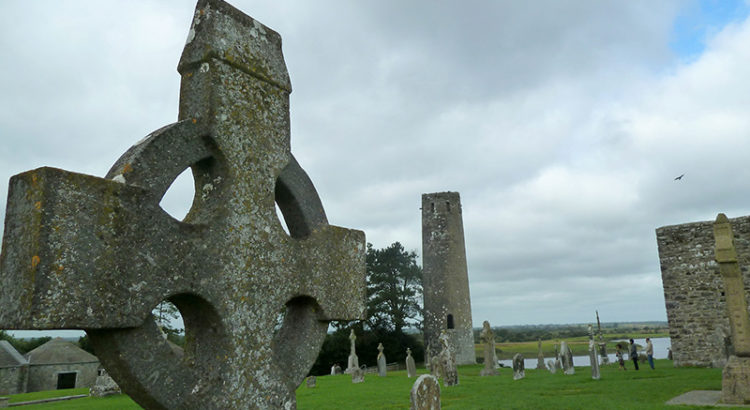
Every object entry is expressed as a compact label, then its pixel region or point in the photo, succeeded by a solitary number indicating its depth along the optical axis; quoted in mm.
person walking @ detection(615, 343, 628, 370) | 19516
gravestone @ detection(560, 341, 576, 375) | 18281
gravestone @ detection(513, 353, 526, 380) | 17625
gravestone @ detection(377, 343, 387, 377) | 23261
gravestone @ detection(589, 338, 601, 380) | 15773
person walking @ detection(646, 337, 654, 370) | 18866
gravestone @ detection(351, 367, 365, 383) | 20180
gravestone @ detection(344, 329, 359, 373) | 24781
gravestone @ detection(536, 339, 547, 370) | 23844
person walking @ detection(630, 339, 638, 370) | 18672
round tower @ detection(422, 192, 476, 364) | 30672
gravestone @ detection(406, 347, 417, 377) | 21438
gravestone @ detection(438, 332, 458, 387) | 16453
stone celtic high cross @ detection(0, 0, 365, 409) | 1896
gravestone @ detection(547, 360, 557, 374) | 20089
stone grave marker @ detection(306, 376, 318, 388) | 17883
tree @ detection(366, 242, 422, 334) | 37594
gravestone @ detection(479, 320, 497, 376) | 21406
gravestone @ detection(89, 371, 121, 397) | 18734
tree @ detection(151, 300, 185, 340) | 29612
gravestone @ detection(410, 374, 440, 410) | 6191
